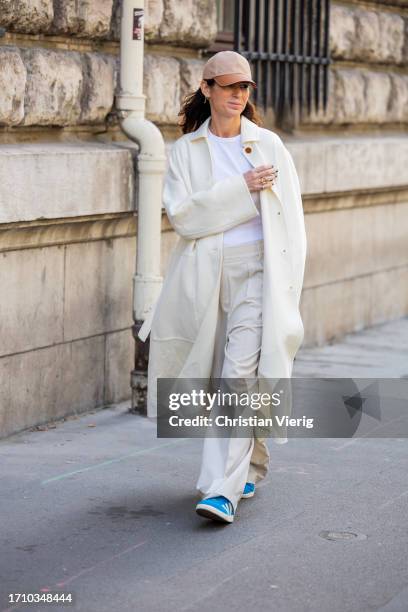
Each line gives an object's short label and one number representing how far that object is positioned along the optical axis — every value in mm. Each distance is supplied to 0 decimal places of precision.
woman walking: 6623
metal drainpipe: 9010
